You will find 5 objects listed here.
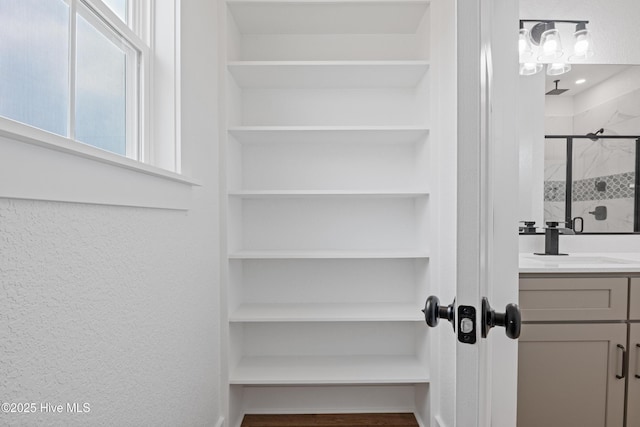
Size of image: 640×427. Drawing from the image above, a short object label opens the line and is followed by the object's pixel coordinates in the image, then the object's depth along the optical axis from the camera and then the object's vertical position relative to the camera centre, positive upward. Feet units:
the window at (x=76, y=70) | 2.62 +1.12
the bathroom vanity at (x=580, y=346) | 5.45 -1.92
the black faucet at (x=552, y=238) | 6.98 -0.55
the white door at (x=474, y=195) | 2.36 +0.07
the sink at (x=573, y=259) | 6.26 -0.86
